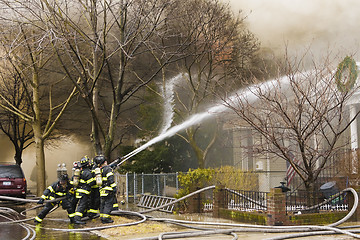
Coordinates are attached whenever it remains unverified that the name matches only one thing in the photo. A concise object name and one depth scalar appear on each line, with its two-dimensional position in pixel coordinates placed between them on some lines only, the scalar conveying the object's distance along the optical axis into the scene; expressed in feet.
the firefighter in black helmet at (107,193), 31.91
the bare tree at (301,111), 33.88
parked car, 53.01
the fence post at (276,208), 30.35
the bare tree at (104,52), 40.04
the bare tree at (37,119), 64.54
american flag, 45.26
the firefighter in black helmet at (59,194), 33.02
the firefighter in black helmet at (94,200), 33.91
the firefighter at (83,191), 32.27
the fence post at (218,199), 38.83
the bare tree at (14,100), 80.07
